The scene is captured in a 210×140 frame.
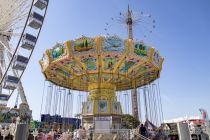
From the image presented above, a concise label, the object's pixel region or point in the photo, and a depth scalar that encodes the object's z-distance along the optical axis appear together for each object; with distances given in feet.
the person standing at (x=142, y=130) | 29.61
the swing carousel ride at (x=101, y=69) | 39.88
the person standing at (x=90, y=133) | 29.90
